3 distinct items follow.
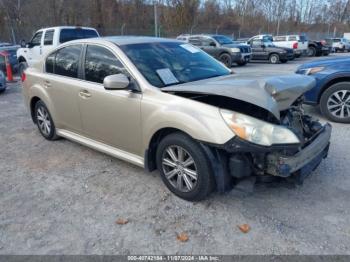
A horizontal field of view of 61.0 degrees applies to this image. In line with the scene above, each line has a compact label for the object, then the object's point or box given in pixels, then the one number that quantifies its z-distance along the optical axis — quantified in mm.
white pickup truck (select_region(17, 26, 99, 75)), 10852
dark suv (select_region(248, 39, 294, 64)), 18375
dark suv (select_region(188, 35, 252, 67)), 16031
